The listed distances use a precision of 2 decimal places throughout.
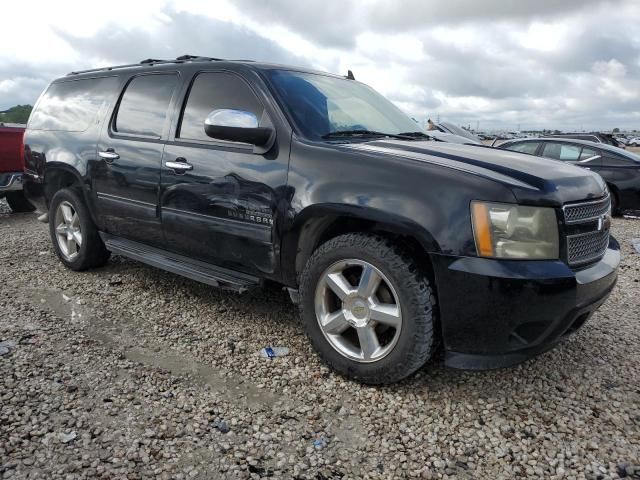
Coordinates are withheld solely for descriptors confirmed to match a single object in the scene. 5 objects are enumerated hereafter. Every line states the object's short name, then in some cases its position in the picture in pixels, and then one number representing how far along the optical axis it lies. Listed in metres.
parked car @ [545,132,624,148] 16.53
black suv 2.32
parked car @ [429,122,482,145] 6.95
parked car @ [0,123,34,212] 6.99
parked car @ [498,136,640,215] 8.76
